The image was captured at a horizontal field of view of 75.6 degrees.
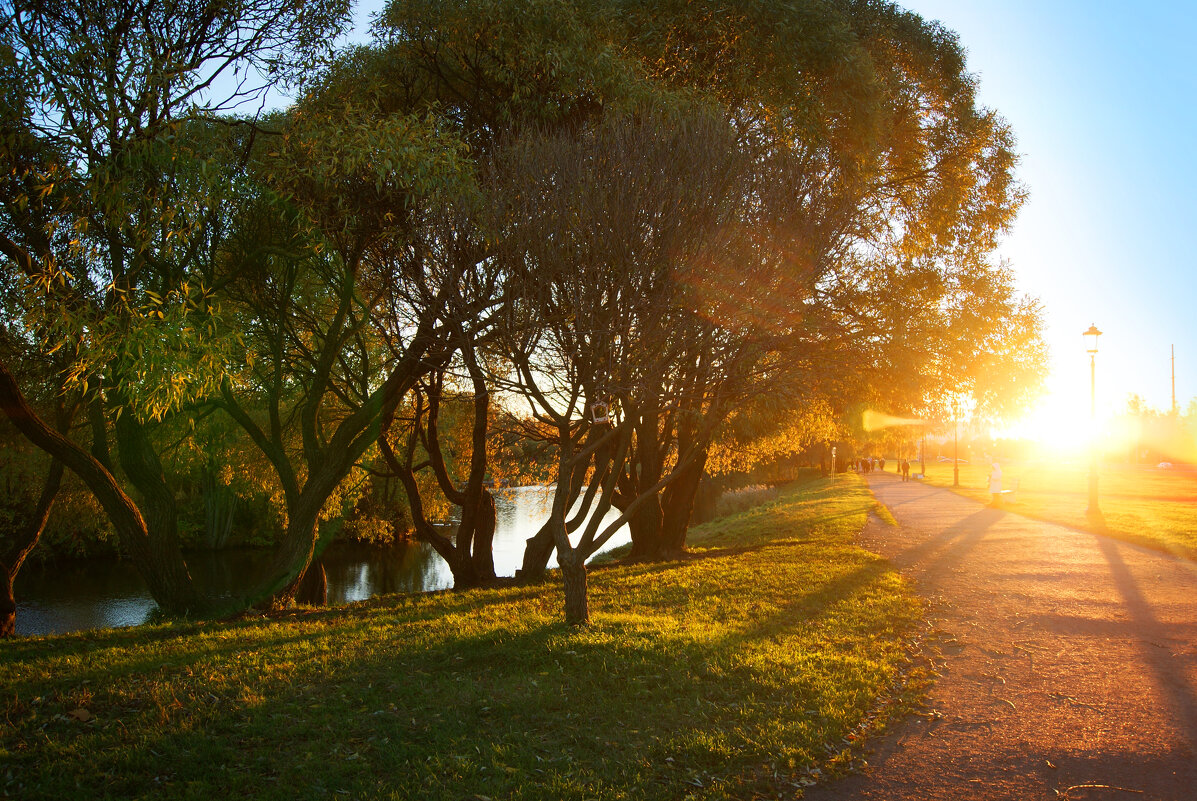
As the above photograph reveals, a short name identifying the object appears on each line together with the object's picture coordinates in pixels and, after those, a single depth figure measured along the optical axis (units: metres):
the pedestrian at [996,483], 29.22
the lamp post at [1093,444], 21.86
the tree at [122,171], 6.30
